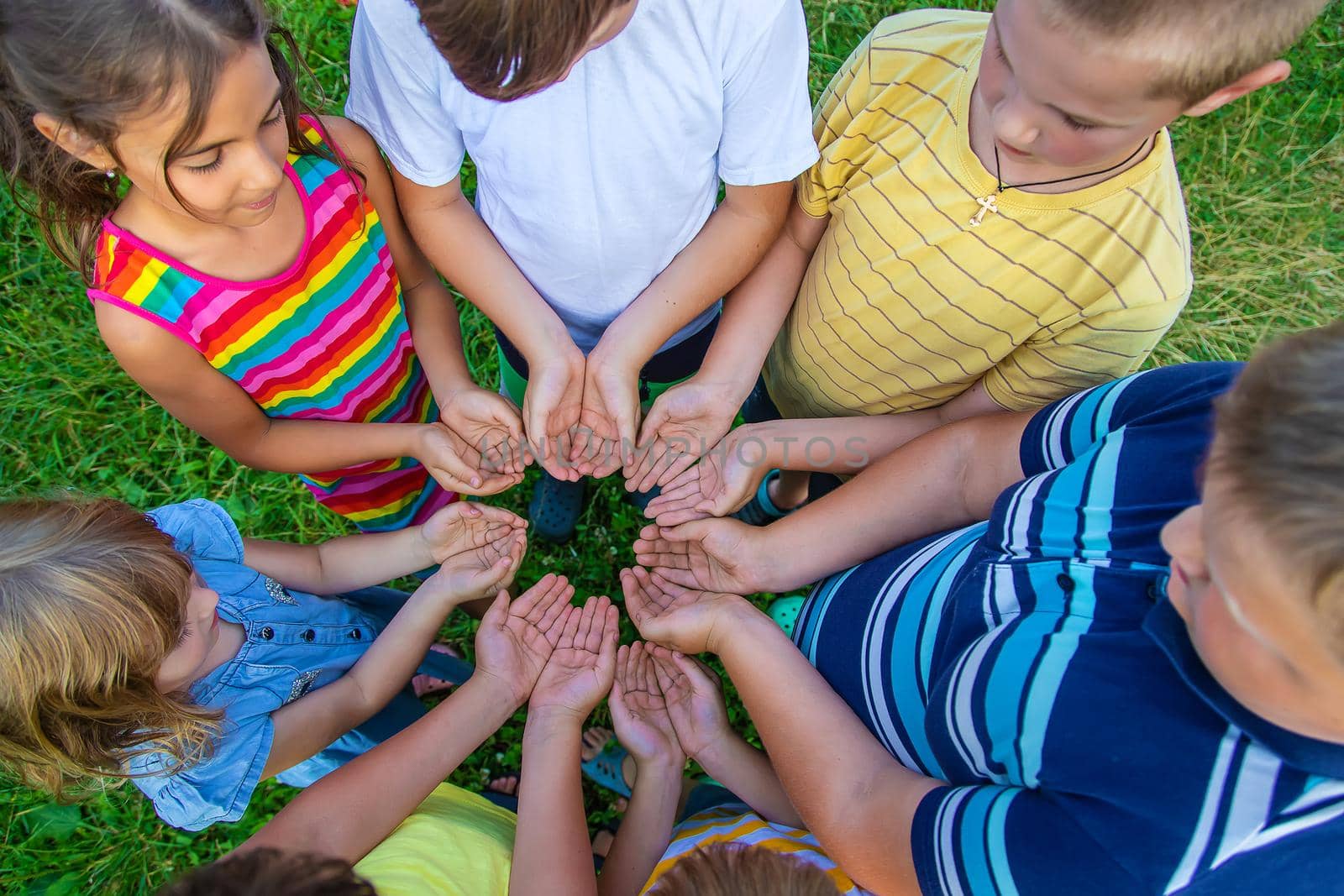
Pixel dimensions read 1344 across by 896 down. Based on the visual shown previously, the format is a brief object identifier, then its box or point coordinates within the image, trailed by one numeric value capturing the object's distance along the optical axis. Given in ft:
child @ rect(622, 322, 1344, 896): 2.66
